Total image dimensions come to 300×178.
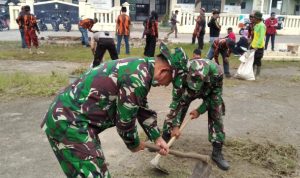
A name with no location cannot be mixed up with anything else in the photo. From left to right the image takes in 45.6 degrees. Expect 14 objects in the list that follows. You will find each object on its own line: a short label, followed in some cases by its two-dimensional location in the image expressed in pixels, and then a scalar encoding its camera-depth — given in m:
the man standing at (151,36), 11.96
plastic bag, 9.34
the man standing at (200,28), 13.96
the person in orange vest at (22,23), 12.23
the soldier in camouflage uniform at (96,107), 2.48
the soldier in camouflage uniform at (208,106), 3.92
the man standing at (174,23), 19.30
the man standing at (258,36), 8.98
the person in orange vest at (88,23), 10.60
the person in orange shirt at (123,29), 12.81
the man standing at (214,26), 12.76
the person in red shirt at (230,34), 10.08
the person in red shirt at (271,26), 14.62
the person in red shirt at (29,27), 12.01
